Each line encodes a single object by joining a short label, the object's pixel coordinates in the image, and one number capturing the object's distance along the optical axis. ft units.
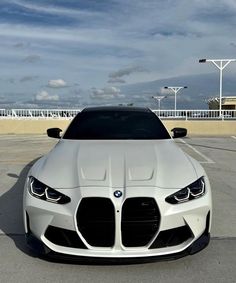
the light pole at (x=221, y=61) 98.86
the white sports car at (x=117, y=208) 12.00
